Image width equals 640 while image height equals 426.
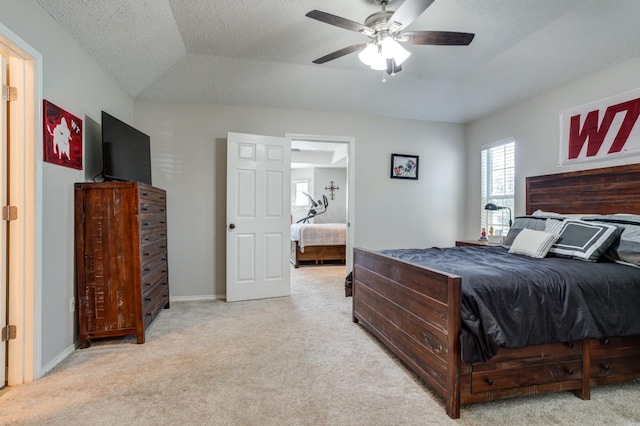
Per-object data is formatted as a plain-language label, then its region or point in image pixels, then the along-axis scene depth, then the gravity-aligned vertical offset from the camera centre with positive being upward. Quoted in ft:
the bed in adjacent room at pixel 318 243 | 19.63 -1.82
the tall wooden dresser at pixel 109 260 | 8.13 -1.22
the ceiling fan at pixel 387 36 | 6.48 +3.97
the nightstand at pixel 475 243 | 11.99 -1.15
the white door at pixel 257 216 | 12.34 -0.09
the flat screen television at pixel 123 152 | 8.75 +1.88
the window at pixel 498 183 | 13.25 +1.37
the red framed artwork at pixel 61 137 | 6.93 +1.83
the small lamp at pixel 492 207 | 12.66 +0.28
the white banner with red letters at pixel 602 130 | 8.93 +2.60
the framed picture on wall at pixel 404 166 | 14.87 +2.26
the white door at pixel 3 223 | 6.33 -0.19
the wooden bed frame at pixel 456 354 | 5.36 -2.63
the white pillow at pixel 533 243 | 7.93 -0.76
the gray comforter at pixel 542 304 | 5.18 -1.59
